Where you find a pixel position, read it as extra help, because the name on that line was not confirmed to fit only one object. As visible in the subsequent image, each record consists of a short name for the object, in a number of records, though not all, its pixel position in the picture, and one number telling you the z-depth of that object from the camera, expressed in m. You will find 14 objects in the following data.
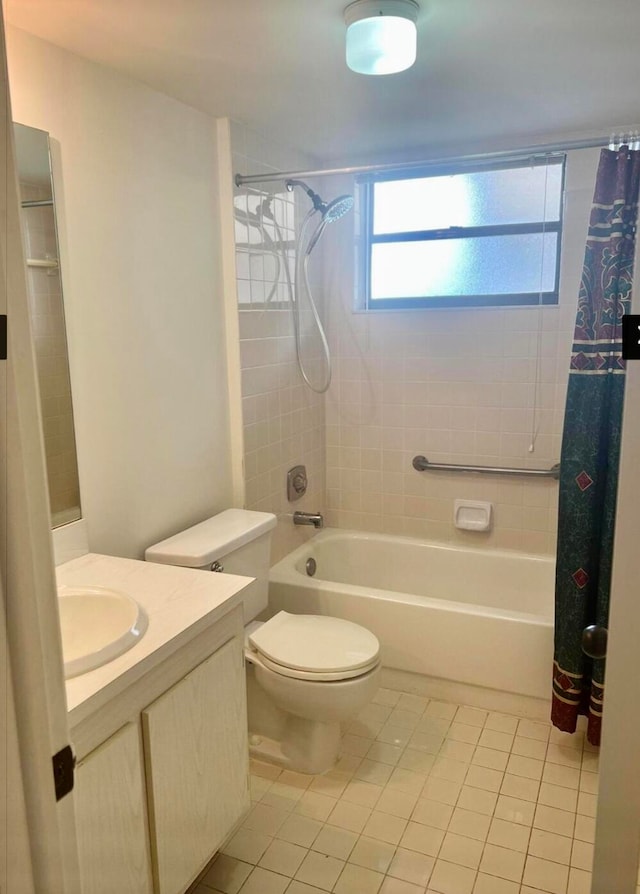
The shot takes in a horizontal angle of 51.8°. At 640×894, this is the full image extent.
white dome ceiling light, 1.51
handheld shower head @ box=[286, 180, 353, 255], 2.69
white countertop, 1.25
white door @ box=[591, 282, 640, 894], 0.82
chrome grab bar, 2.93
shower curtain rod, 2.00
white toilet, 2.07
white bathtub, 2.46
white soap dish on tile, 3.11
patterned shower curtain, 2.13
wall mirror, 1.68
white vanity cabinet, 1.27
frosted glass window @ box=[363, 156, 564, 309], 2.88
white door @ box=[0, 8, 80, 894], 0.67
